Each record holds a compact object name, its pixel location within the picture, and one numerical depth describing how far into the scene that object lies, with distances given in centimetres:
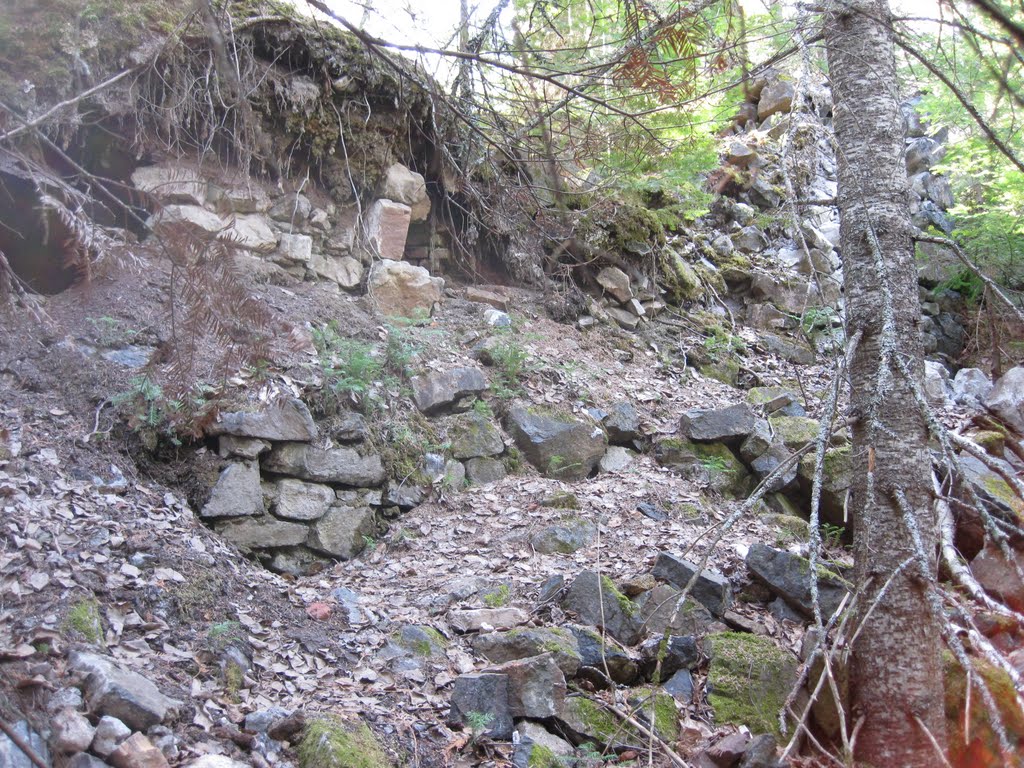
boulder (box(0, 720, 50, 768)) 239
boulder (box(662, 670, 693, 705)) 399
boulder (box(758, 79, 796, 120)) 1316
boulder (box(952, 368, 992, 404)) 942
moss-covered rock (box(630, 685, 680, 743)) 361
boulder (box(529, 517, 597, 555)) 556
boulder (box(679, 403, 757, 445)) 740
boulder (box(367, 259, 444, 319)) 789
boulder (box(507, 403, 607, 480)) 697
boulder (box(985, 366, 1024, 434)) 864
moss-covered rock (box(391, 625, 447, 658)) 407
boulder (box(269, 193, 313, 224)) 751
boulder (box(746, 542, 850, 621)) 473
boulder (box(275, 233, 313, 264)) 746
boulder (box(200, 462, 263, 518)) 508
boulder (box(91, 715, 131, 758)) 264
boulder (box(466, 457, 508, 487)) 660
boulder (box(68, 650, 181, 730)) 278
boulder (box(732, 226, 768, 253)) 1154
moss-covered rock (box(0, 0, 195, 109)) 564
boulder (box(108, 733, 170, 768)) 262
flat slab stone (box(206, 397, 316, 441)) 536
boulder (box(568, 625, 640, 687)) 400
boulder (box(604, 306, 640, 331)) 955
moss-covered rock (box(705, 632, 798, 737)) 388
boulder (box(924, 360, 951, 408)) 903
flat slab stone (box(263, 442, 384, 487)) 559
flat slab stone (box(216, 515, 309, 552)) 510
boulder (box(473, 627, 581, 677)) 390
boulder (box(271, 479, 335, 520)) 544
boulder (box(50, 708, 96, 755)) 259
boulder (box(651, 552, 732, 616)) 477
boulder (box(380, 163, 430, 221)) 817
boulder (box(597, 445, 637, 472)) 716
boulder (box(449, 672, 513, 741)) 348
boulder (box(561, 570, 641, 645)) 440
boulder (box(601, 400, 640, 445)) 742
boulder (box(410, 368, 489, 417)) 686
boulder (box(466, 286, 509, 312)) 867
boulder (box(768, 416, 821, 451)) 746
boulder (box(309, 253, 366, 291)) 771
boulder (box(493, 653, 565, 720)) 357
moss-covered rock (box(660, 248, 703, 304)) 1016
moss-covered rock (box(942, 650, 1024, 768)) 323
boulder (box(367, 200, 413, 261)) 803
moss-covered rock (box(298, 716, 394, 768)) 292
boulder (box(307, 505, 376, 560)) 548
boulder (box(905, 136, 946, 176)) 1443
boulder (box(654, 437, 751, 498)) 711
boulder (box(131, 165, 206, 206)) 648
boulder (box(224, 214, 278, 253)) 707
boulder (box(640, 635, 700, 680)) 415
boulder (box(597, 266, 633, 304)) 958
